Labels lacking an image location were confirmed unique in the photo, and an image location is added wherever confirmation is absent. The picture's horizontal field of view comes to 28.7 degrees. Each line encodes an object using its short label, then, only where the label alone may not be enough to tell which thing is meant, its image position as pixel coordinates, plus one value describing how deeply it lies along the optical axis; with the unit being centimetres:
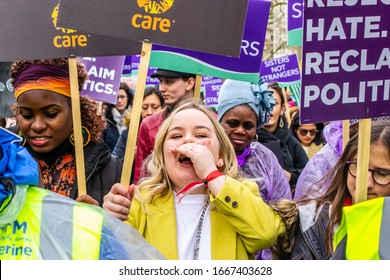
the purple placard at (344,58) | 304
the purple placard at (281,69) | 925
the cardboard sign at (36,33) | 374
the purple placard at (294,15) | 698
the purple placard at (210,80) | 881
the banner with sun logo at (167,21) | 335
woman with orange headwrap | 371
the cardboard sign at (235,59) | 483
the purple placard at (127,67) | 812
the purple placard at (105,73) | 522
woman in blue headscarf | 432
